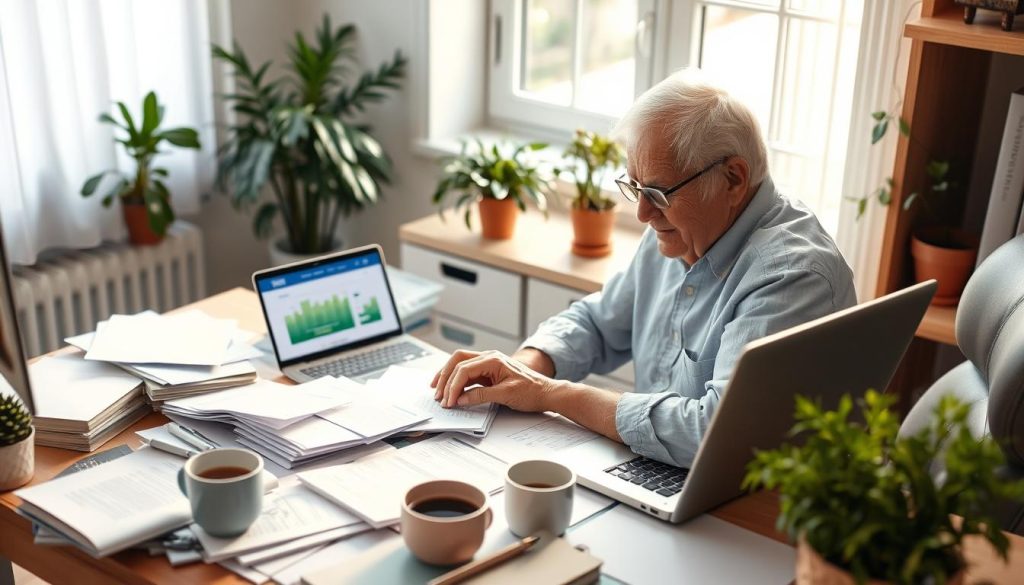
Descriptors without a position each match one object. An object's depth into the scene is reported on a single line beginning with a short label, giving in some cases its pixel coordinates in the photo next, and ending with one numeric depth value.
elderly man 1.75
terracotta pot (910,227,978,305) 2.35
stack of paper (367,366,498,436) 1.76
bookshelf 2.10
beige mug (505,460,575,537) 1.46
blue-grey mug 1.43
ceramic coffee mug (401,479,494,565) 1.38
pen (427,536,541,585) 1.35
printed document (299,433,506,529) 1.53
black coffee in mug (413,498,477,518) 1.45
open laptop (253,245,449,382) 2.01
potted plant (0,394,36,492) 1.60
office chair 1.59
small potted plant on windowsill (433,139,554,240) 2.92
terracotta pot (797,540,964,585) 1.10
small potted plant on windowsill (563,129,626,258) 2.82
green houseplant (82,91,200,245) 3.09
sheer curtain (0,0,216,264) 2.90
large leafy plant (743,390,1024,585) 1.08
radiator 3.04
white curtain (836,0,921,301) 2.42
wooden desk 1.36
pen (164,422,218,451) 1.70
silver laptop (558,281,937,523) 1.41
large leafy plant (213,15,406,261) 3.19
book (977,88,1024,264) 2.18
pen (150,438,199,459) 1.67
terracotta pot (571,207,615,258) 2.85
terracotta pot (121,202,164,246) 3.24
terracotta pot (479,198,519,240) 2.92
